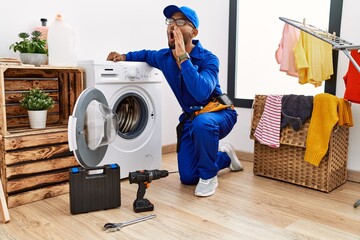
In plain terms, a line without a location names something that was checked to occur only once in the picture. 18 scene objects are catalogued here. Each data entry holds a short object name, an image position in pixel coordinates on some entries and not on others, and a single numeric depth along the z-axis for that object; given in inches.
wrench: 60.8
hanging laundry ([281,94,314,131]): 85.9
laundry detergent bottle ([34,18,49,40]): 85.0
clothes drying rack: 68.4
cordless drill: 69.0
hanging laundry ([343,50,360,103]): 80.4
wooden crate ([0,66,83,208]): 70.1
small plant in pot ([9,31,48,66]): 74.5
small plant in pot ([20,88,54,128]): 76.7
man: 77.8
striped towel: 91.1
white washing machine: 66.3
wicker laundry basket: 84.7
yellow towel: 81.5
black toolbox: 67.1
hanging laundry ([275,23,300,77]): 95.8
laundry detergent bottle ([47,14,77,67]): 80.9
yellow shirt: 91.5
